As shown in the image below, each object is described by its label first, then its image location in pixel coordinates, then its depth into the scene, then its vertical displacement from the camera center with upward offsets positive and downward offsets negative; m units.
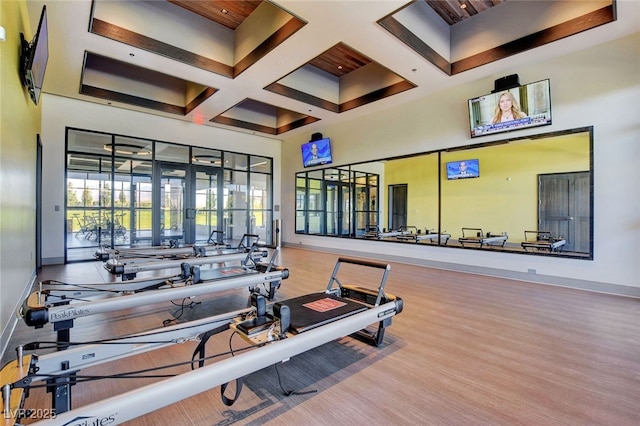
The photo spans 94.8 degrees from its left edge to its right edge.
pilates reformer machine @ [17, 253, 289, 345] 2.29 -0.82
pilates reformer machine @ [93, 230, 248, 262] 4.89 -0.73
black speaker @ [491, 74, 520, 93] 5.26 +2.38
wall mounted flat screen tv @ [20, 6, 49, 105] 2.94 +1.64
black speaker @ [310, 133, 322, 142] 9.19 +2.39
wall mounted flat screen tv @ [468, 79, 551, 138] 4.98 +1.88
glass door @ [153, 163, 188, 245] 8.16 +0.12
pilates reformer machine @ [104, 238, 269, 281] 4.01 -0.74
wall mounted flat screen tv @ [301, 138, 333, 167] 8.94 +1.88
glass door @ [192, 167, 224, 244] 8.90 +0.29
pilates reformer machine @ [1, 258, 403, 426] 1.20 -0.81
